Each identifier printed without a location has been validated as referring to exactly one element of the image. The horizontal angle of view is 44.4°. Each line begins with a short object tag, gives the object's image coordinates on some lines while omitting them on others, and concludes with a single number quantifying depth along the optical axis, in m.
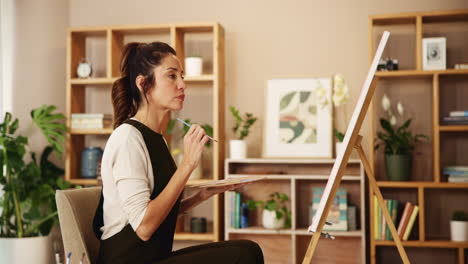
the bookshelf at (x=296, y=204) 4.18
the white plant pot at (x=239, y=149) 4.34
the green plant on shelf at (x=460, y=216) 4.04
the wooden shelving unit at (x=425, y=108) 4.16
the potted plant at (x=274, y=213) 4.20
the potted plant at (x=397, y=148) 4.13
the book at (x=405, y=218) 4.07
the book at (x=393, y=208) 4.12
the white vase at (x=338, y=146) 4.23
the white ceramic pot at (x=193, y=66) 4.44
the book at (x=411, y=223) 4.06
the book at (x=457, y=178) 4.02
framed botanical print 4.31
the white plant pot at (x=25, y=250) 3.85
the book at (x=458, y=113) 4.07
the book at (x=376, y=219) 4.09
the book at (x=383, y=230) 4.07
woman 1.75
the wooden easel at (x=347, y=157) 2.43
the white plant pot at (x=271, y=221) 4.20
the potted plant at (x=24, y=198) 3.89
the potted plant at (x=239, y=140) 4.35
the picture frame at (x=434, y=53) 4.09
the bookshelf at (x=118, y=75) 4.40
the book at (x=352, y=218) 4.19
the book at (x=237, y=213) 4.27
